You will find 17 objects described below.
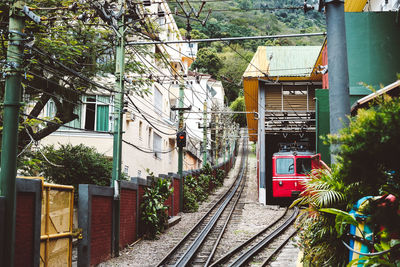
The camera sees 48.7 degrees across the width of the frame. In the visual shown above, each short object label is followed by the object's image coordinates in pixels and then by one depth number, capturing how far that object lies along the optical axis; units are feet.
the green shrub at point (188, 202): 73.97
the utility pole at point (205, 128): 106.92
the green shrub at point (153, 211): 50.16
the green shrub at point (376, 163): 13.74
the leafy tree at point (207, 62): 232.53
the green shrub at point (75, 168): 56.03
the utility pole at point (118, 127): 41.55
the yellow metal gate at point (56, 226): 28.35
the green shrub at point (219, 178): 118.64
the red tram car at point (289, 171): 75.05
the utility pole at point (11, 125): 23.27
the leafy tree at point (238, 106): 232.12
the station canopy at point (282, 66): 83.66
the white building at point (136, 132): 72.13
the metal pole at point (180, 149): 71.94
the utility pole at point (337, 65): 24.16
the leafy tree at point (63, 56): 42.88
